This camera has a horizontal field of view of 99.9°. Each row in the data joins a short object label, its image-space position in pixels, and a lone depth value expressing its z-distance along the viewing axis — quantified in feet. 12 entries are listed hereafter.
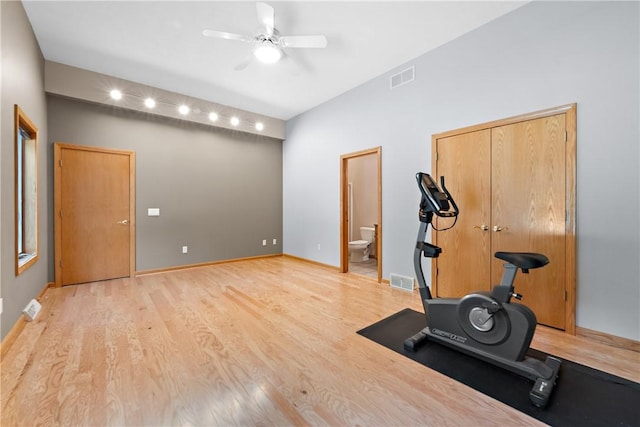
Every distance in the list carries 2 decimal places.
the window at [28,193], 9.91
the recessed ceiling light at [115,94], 12.96
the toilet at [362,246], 18.16
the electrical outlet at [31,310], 8.47
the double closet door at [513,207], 7.88
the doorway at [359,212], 15.17
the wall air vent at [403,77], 11.53
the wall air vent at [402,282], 11.58
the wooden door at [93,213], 12.55
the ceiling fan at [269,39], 8.36
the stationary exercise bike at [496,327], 5.71
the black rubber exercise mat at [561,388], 4.73
